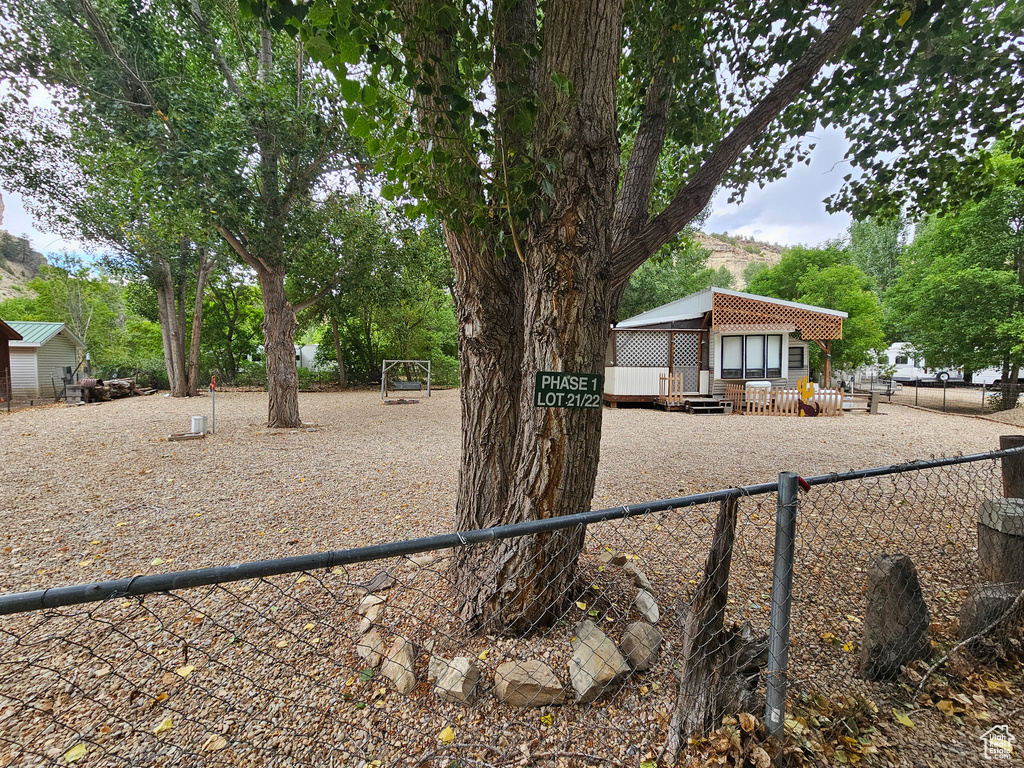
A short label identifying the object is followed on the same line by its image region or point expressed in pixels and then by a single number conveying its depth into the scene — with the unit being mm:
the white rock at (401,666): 1825
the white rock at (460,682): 1715
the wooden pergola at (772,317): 13281
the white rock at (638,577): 2381
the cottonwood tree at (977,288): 12461
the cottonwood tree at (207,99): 6430
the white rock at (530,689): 1708
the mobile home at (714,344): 13195
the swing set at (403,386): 17672
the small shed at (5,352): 14830
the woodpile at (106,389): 14000
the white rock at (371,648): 1985
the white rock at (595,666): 1705
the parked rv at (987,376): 24984
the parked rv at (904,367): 28250
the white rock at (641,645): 1826
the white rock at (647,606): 2076
